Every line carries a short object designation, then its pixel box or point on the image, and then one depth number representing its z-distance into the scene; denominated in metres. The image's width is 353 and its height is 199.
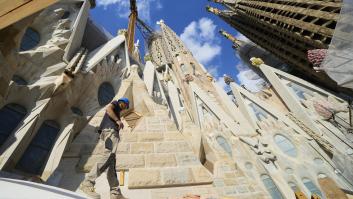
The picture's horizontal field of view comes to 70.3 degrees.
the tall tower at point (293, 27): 13.42
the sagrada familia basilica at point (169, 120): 5.51
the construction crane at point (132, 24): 20.64
